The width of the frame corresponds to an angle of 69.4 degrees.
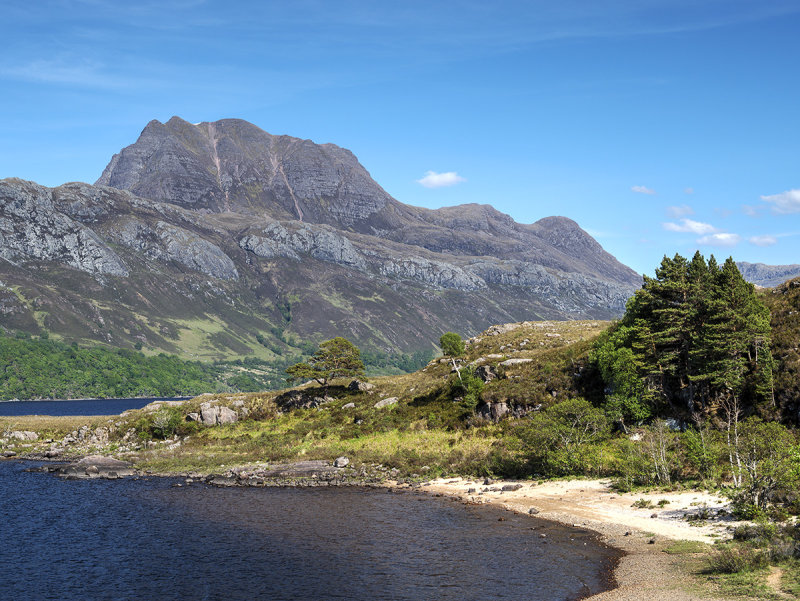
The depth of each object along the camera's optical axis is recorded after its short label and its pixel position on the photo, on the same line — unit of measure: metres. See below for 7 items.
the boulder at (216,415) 101.69
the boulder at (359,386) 106.96
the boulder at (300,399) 104.81
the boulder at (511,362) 92.69
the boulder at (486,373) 91.06
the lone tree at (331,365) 106.62
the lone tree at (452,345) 107.31
